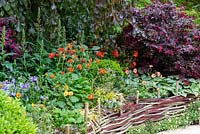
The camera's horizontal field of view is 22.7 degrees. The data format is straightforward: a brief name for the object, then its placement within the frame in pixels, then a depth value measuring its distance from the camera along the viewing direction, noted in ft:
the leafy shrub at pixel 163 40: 17.72
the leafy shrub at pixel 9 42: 15.38
